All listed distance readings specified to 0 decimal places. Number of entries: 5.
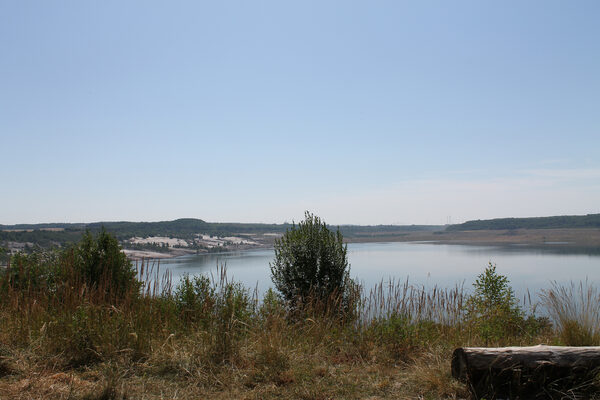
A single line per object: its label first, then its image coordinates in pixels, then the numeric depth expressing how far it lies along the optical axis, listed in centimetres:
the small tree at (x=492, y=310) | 626
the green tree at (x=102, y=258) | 1048
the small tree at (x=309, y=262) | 1093
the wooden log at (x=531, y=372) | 380
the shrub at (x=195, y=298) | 590
